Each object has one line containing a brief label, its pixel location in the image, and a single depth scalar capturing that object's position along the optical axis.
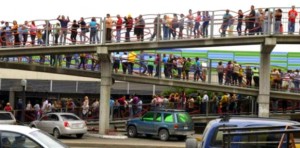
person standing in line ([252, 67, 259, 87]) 27.36
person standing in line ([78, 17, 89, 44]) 27.08
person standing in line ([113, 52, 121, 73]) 28.47
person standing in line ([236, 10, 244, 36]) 24.94
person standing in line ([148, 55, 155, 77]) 28.02
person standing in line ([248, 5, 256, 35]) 24.90
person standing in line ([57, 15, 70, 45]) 27.19
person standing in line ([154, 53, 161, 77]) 27.86
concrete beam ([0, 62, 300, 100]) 26.88
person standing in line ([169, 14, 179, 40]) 25.71
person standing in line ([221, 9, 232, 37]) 25.16
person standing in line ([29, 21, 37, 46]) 27.23
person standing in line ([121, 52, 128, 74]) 28.31
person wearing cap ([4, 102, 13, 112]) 30.95
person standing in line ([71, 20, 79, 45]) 27.05
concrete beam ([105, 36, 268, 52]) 24.98
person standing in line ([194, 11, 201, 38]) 25.47
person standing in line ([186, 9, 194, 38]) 25.52
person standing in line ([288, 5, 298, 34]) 24.17
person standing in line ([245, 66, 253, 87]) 27.20
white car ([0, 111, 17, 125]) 26.45
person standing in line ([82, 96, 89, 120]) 30.59
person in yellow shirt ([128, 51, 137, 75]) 28.05
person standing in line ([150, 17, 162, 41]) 26.03
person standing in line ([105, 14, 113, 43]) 26.78
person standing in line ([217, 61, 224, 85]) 27.06
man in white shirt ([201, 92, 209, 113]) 29.28
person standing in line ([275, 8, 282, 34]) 24.64
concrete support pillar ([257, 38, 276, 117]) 26.38
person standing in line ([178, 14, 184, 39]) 25.58
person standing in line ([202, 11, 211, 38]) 25.27
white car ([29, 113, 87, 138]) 25.75
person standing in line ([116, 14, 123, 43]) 26.80
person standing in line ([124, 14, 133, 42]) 26.42
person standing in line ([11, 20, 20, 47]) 27.19
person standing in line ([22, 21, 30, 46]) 27.18
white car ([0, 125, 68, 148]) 8.97
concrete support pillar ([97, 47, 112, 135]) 28.17
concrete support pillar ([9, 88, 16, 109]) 39.62
